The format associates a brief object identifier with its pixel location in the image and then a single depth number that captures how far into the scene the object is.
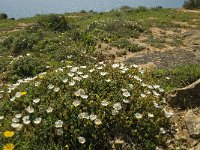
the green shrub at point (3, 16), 12.54
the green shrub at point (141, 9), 10.87
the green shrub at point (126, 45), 5.74
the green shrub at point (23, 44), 5.90
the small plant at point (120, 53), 5.47
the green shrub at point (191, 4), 12.94
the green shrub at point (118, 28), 6.63
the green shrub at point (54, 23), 6.91
